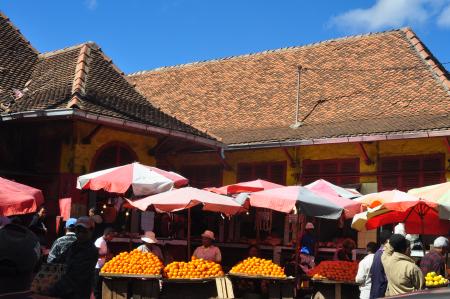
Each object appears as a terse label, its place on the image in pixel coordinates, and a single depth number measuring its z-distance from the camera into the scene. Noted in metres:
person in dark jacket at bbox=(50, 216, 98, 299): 6.02
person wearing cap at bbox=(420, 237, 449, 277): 9.22
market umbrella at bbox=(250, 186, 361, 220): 10.23
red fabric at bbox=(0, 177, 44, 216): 7.95
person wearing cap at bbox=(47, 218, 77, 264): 7.09
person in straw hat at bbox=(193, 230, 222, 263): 11.29
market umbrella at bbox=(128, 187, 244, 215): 10.31
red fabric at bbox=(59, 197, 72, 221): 13.35
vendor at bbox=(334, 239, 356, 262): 11.62
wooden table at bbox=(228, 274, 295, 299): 10.03
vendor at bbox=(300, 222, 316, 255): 12.82
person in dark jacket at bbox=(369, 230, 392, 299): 8.05
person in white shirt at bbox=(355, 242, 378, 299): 9.09
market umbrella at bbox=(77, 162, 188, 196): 11.20
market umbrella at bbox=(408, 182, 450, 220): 8.67
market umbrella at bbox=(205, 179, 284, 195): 12.48
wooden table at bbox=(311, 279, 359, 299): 10.09
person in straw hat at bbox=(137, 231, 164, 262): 10.70
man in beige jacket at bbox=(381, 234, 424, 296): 7.13
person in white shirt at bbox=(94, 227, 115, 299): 10.23
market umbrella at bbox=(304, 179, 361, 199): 12.32
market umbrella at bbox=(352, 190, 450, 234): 9.87
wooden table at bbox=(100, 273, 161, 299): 9.54
